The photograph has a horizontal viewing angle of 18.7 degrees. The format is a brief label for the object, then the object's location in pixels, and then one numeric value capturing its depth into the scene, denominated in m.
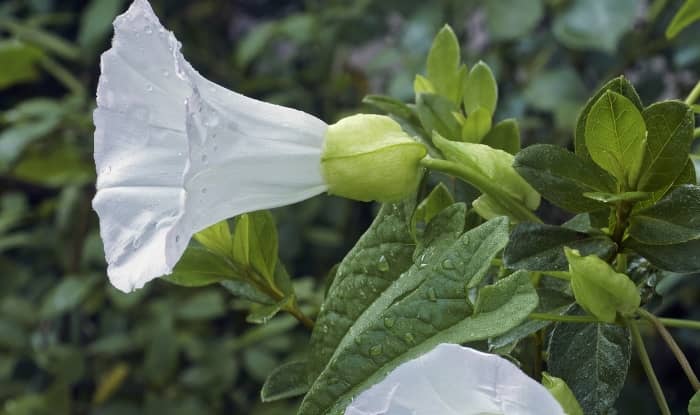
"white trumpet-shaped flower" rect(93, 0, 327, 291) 0.43
